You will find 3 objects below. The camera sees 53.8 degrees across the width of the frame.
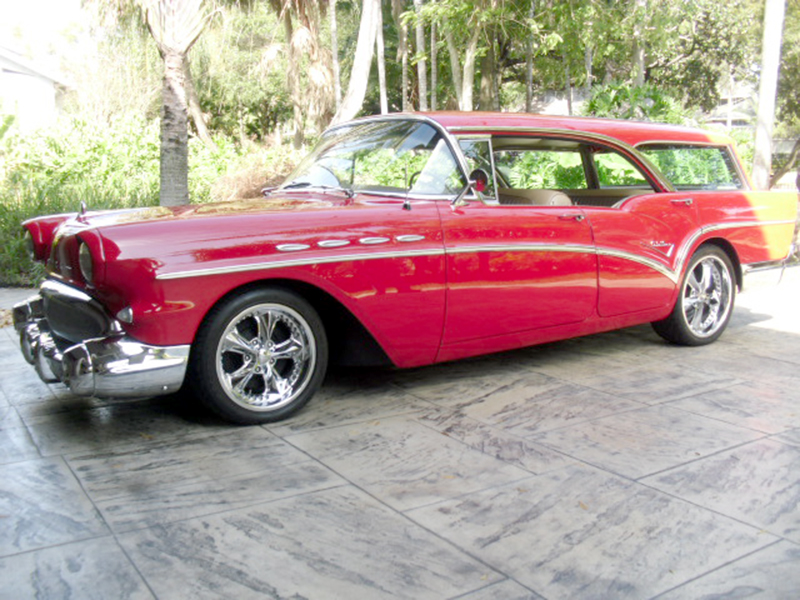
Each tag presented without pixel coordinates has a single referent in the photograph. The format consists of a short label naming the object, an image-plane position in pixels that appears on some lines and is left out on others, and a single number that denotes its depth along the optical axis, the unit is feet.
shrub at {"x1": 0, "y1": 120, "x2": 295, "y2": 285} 30.42
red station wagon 11.82
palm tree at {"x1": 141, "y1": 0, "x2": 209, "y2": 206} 26.23
